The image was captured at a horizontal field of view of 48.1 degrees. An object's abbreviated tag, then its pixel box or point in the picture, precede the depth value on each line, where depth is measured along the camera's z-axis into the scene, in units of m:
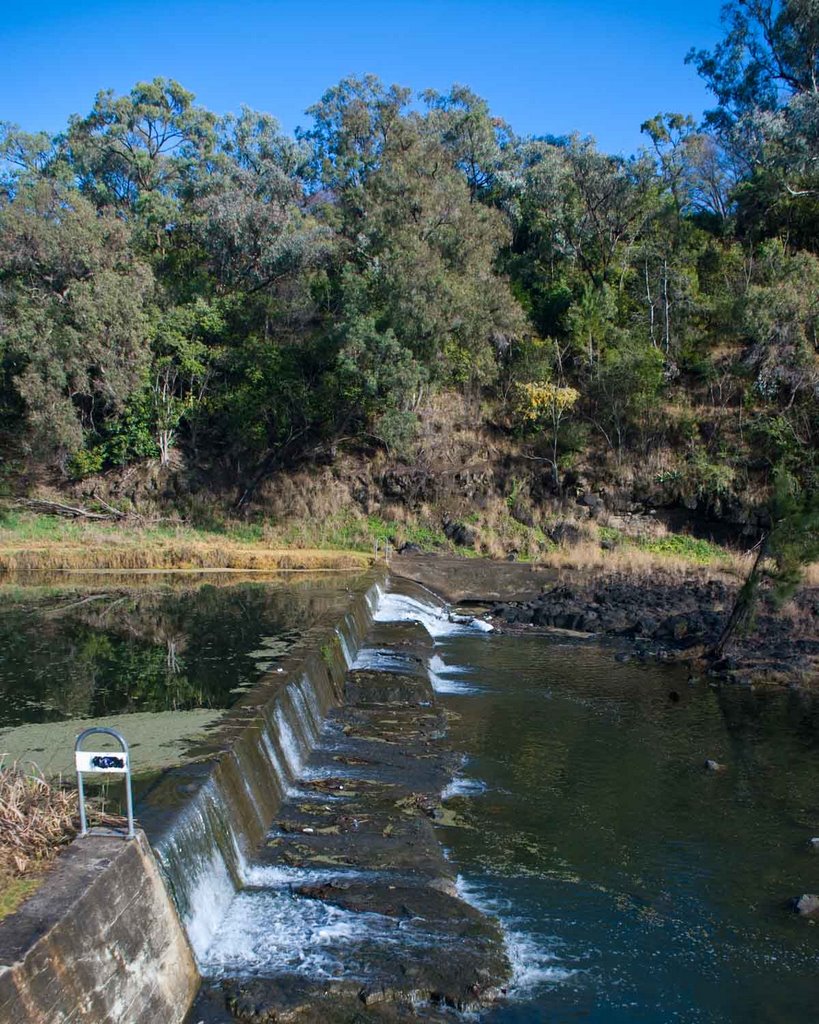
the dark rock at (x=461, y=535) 32.84
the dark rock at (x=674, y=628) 22.16
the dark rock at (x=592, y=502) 34.84
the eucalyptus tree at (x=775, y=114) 38.72
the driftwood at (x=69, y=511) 33.62
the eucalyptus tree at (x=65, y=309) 31.20
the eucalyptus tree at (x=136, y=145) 44.59
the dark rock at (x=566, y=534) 32.77
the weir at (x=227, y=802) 7.82
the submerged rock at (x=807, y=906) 9.09
